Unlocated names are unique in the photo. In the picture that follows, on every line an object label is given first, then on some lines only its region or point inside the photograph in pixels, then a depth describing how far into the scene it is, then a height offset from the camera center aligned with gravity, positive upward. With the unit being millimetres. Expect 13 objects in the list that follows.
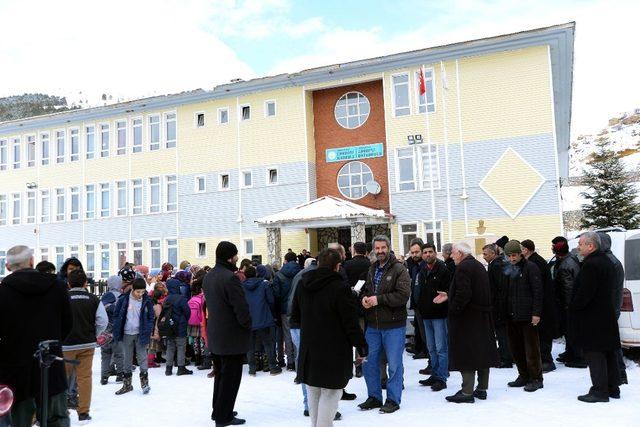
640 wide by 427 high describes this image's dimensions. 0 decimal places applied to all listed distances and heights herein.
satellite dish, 20781 +1841
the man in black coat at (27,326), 3967 -590
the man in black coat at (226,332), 5668 -958
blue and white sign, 21250 +3316
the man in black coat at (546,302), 7273 -983
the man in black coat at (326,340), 4516 -865
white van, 7254 -868
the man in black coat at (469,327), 6117 -1081
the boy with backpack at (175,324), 8609 -1287
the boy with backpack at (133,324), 7672 -1140
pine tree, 28341 +1583
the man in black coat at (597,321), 5852 -1014
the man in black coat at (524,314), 6594 -1022
